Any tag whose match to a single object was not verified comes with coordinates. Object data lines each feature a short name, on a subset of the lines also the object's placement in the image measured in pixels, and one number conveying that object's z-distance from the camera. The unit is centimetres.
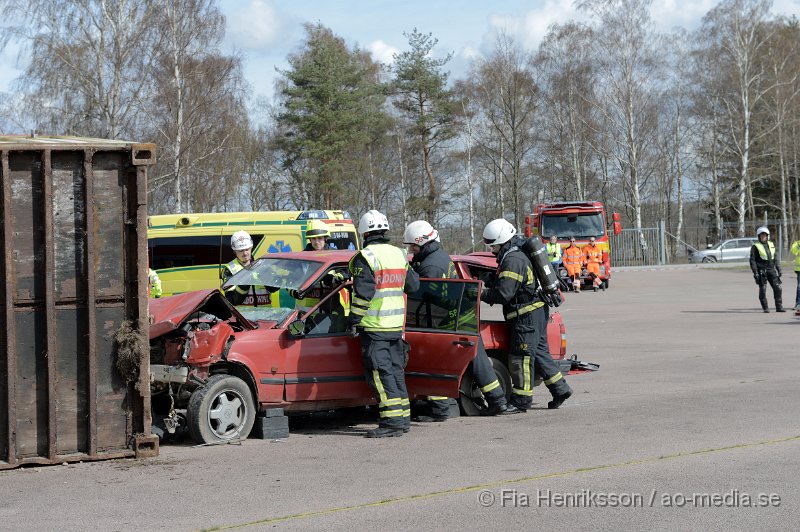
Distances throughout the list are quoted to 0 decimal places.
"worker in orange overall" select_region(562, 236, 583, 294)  2977
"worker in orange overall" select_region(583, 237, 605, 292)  2984
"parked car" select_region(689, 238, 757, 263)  4731
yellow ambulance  1842
